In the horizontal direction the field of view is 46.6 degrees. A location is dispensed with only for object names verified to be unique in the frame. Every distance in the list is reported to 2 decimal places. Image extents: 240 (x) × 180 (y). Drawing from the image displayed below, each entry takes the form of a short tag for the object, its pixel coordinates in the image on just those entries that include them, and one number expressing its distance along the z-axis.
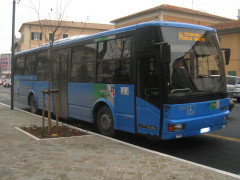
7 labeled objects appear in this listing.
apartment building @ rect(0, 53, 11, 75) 122.41
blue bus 5.72
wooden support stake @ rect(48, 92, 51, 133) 7.35
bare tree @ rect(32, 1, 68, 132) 7.34
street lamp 13.39
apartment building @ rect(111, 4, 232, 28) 43.41
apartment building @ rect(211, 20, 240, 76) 31.12
